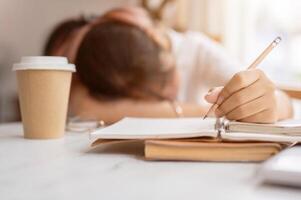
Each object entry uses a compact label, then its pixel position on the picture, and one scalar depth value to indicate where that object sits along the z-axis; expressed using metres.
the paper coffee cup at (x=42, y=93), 0.76
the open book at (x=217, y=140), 0.54
